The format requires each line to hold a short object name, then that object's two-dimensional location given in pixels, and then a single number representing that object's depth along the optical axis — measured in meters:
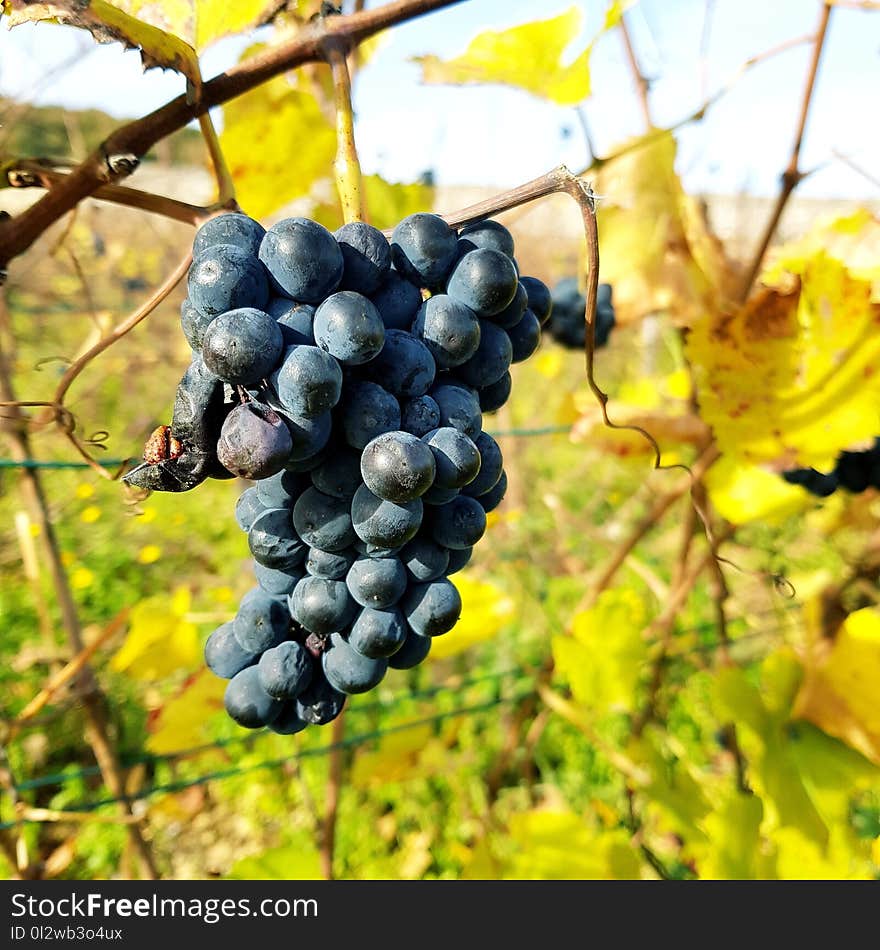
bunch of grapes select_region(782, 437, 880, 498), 0.35
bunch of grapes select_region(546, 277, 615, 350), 0.42
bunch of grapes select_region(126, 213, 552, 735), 0.16
